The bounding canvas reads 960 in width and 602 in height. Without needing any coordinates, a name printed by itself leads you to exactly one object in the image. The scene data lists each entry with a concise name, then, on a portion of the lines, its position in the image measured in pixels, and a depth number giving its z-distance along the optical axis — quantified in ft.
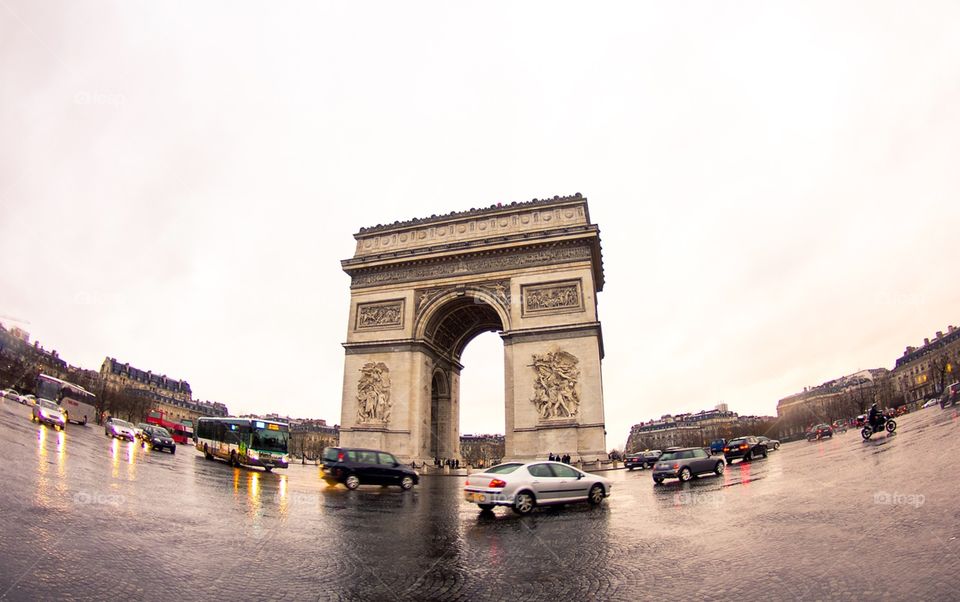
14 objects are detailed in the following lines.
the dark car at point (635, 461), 109.09
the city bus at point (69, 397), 104.68
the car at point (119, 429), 97.35
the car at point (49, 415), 87.92
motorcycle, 76.13
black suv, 59.36
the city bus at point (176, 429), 165.01
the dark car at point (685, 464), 58.95
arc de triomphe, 97.55
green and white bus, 82.43
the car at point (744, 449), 85.46
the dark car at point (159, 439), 87.40
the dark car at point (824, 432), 136.40
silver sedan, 39.14
